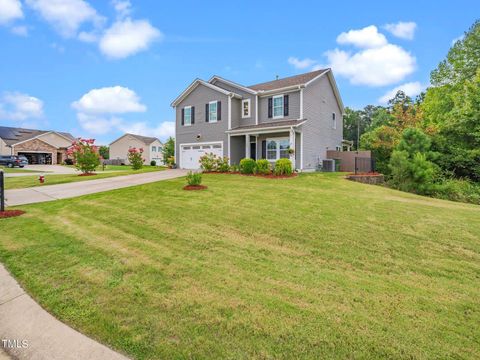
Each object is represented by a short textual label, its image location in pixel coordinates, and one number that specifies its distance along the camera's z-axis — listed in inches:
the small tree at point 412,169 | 576.1
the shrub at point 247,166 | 619.2
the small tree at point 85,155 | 748.0
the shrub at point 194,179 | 422.9
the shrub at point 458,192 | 572.7
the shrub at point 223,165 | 666.8
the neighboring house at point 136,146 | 1924.0
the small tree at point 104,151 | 2517.8
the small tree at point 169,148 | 1793.8
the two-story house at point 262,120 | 732.7
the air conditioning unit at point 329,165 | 797.2
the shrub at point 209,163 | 682.8
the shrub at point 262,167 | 601.0
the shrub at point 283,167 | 586.2
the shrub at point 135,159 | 918.4
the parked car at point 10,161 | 1318.9
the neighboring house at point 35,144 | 1644.9
